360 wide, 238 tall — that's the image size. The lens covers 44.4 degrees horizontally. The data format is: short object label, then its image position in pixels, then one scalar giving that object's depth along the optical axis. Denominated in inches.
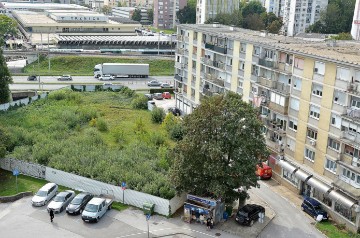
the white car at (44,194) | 1528.1
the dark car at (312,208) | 1537.9
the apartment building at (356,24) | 5506.9
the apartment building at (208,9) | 6742.1
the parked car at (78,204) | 1470.6
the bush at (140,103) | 2932.3
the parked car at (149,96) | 3258.4
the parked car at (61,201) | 1477.6
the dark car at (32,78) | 3742.6
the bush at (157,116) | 2618.1
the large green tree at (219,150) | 1418.6
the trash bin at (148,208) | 1488.7
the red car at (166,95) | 3351.4
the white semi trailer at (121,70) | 3959.2
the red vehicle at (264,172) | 1887.3
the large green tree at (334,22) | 6314.0
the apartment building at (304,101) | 1481.3
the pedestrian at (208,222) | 1425.9
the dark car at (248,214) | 1449.3
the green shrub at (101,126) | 2343.8
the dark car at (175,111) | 2872.0
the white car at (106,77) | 3898.6
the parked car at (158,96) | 3304.9
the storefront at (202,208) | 1430.9
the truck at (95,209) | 1424.7
